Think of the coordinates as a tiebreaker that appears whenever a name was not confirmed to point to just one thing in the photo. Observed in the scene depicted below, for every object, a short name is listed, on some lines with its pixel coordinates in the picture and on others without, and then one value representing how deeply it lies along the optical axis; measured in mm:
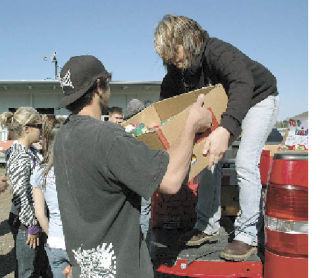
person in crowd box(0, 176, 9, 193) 3462
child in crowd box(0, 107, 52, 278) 3586
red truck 1860
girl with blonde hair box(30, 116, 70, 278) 2990
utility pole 23677
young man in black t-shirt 1644
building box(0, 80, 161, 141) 19297
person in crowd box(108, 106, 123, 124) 6050
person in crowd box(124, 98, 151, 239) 3537
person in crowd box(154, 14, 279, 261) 2514
